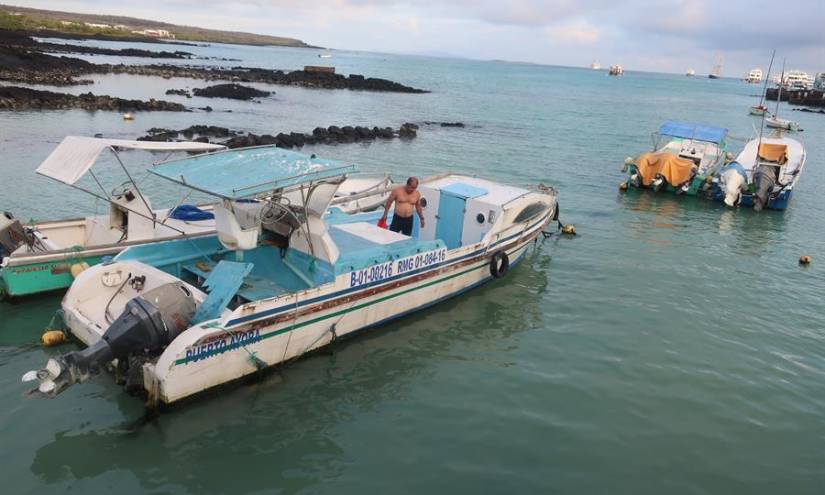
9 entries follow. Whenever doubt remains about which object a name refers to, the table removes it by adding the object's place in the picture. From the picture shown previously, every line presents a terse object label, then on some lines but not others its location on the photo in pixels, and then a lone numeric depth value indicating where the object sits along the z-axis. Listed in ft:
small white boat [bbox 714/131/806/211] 80.18
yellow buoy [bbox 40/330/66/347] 32.24
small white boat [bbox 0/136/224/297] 34.17
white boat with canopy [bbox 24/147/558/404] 26.13
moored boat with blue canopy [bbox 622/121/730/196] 86.12
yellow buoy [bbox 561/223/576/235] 61.46
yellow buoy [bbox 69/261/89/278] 38.05
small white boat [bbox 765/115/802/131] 151.60
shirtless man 41.04
